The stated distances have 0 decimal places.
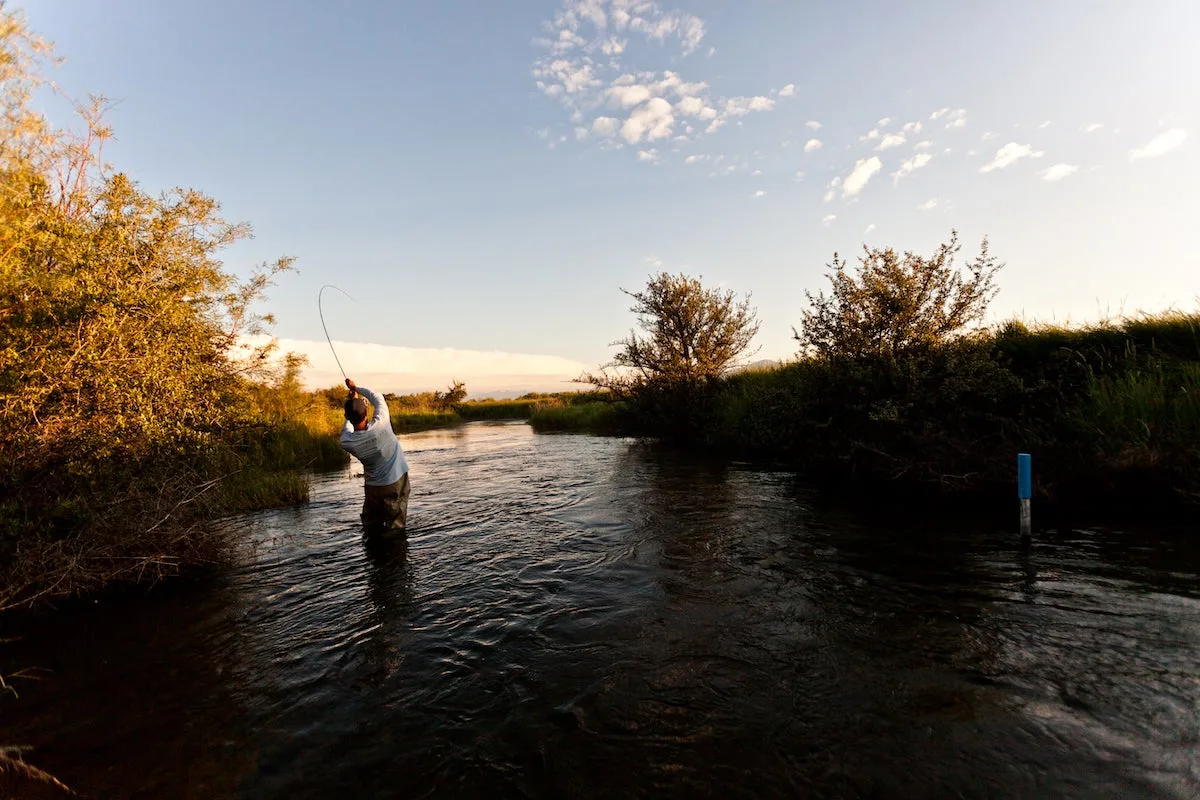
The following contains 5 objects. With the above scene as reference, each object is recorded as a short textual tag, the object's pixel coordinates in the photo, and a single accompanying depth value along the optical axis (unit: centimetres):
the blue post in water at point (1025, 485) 756
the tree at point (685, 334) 2645
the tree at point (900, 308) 1279
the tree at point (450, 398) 5744
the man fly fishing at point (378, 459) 888
